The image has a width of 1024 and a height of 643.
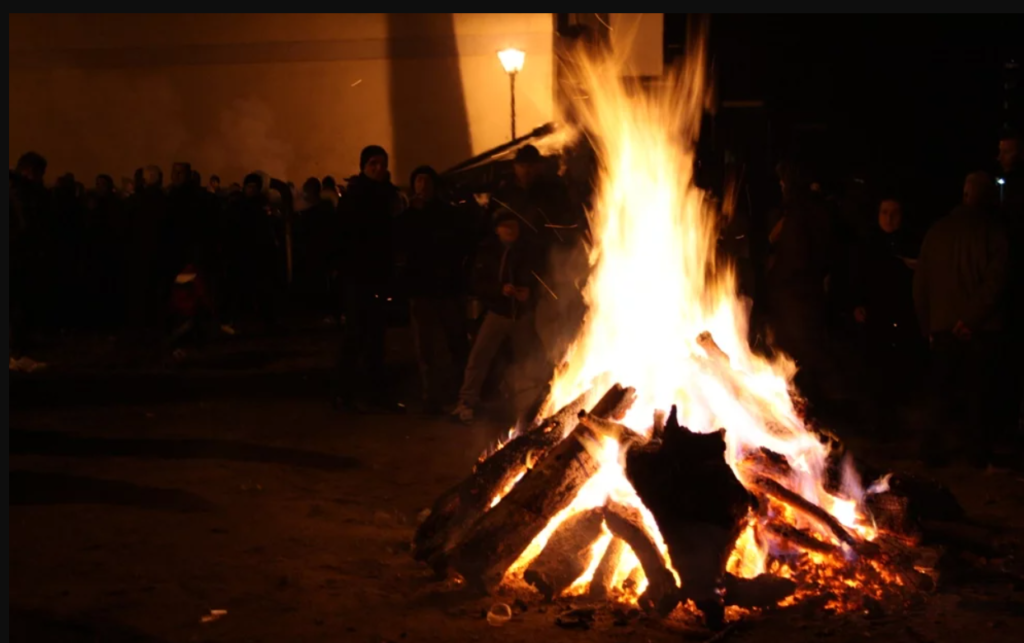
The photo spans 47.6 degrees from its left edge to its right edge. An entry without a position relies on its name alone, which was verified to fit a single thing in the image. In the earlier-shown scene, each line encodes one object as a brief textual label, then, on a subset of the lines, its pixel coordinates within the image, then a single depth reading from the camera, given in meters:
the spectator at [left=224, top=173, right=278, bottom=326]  16.02
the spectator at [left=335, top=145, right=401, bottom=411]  9.89
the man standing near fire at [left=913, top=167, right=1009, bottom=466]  8.20
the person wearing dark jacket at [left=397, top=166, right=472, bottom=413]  9.98
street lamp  21.03
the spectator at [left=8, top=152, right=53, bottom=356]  12.25
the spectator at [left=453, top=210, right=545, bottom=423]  9.58
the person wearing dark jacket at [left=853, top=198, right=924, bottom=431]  9.33
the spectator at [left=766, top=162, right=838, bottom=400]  9.41
